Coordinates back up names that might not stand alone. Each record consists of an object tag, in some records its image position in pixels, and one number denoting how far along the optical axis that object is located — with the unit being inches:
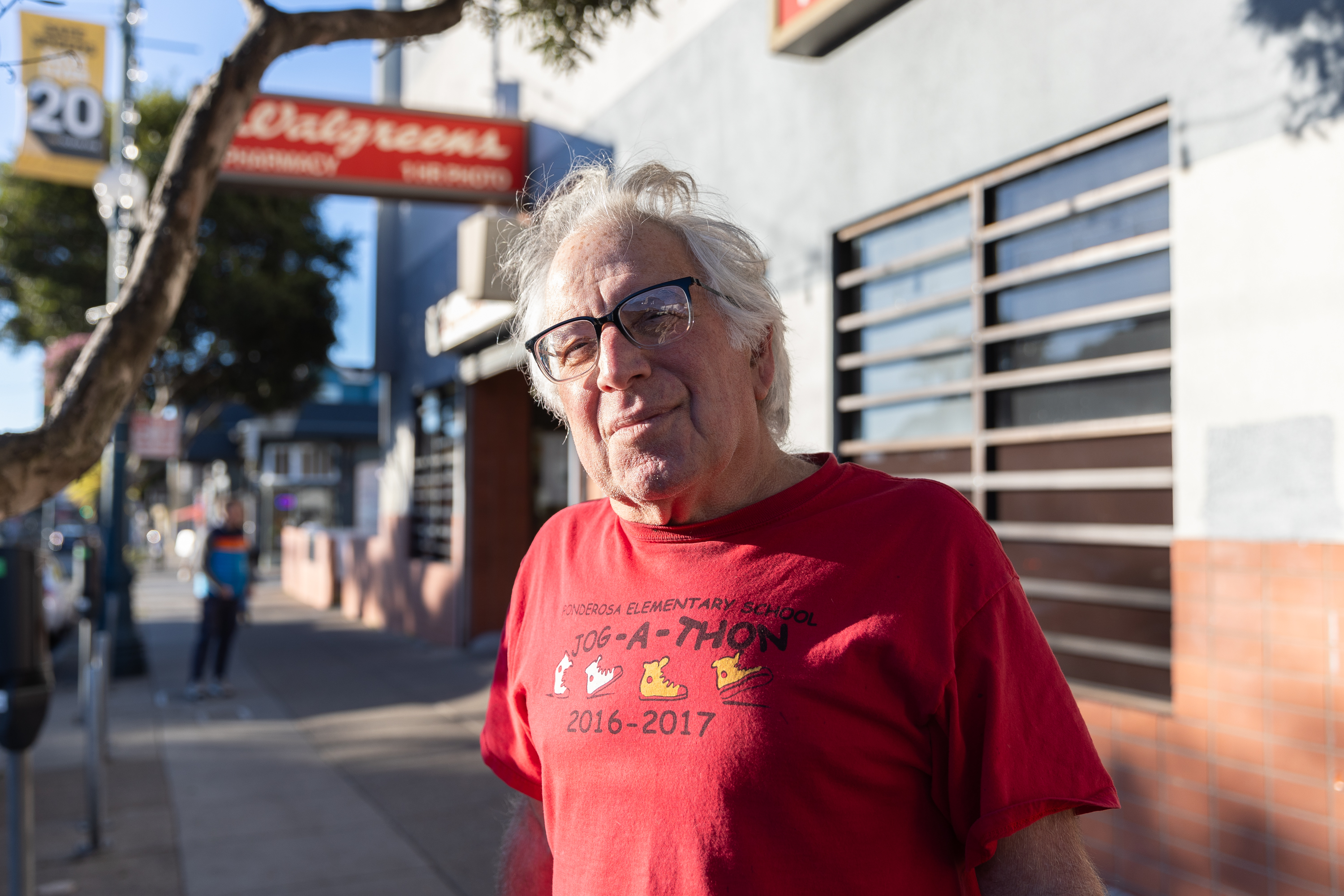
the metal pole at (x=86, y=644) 256.8
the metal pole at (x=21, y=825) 139.6
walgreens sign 306.0
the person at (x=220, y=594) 358.9
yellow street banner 323.9
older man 56.1
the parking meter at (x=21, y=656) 142.6
